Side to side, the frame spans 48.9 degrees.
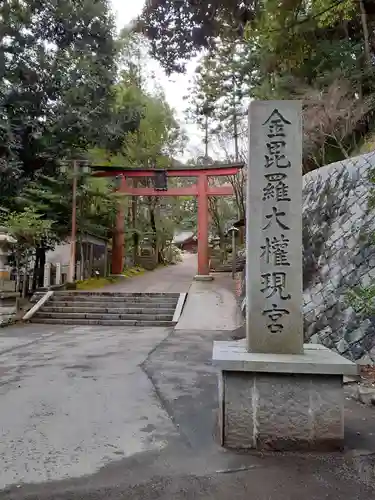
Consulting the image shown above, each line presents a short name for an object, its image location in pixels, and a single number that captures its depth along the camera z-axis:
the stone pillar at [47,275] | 14.09
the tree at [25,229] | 10.84
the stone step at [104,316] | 11.20
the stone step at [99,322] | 10.80
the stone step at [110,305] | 12.07
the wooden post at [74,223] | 13.78
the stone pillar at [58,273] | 14.71
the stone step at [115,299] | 12.43
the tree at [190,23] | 6.71
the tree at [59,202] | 13.46
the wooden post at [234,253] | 17.34
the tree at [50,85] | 13.70
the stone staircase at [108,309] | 11.02
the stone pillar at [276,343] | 2.91
